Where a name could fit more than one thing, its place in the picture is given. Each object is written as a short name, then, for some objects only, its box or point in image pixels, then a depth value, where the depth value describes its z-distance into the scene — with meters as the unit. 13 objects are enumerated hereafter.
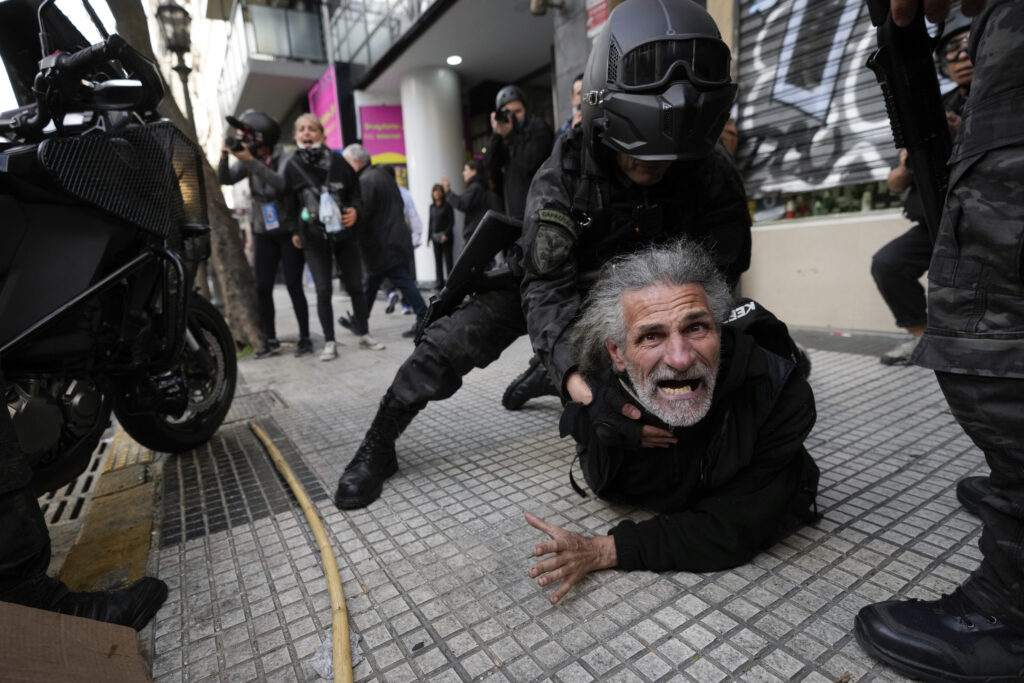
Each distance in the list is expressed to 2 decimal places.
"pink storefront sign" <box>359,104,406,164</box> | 12.55
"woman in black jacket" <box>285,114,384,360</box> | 5.14
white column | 11.40
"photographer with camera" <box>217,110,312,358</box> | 5.08
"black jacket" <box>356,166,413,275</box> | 5.90
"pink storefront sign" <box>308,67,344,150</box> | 12.64
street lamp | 6.31
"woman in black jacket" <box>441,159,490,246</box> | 6.51
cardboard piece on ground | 1.15
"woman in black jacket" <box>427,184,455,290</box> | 8.84
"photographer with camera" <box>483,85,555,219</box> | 4.62
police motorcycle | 1.74
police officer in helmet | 1.85
